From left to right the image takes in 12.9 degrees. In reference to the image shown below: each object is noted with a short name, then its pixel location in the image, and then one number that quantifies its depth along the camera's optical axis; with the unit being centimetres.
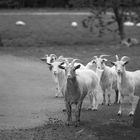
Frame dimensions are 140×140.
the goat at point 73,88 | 1435
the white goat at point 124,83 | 1587
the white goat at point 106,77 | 1817
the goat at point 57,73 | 1902
